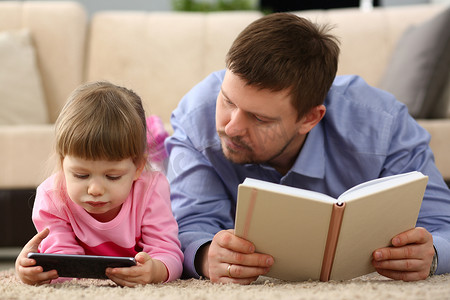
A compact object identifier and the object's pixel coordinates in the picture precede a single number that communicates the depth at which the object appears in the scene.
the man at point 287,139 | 2.08
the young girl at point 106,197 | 1.96
